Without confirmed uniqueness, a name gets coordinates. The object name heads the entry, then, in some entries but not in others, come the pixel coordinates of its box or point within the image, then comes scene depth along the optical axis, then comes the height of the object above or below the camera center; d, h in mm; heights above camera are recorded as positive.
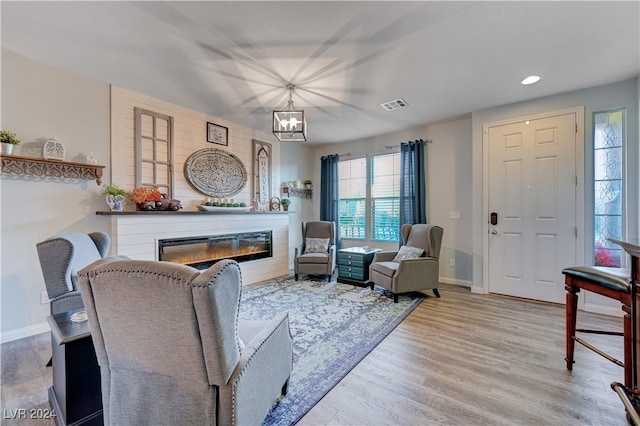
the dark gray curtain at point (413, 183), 4516 +521
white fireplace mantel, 3016 -233
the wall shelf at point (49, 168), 2422 +443
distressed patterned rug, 1729 -1134
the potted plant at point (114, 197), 2957 +176
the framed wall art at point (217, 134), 4055 +1227
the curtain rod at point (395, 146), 4507 +1232
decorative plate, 2596 +619
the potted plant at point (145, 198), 3146 +177
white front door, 3256 +99
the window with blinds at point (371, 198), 5023 +288
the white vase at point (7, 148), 2336 +571
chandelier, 2713 +928
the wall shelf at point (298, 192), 5254 +435
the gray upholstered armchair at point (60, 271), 1925 -439
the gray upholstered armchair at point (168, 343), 928 -489
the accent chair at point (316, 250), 4316 -649
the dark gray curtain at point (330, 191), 5605 +459
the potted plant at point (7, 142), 2344 +632
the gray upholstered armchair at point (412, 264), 3396 -701
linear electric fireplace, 3504 -535
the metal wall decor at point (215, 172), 3871 +621
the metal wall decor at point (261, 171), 4699 +750
